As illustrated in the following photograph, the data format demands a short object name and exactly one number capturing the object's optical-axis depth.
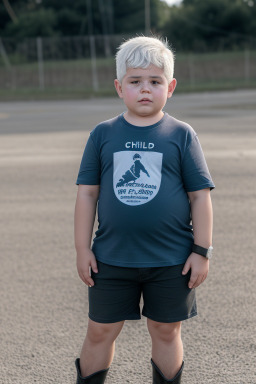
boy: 2.25
